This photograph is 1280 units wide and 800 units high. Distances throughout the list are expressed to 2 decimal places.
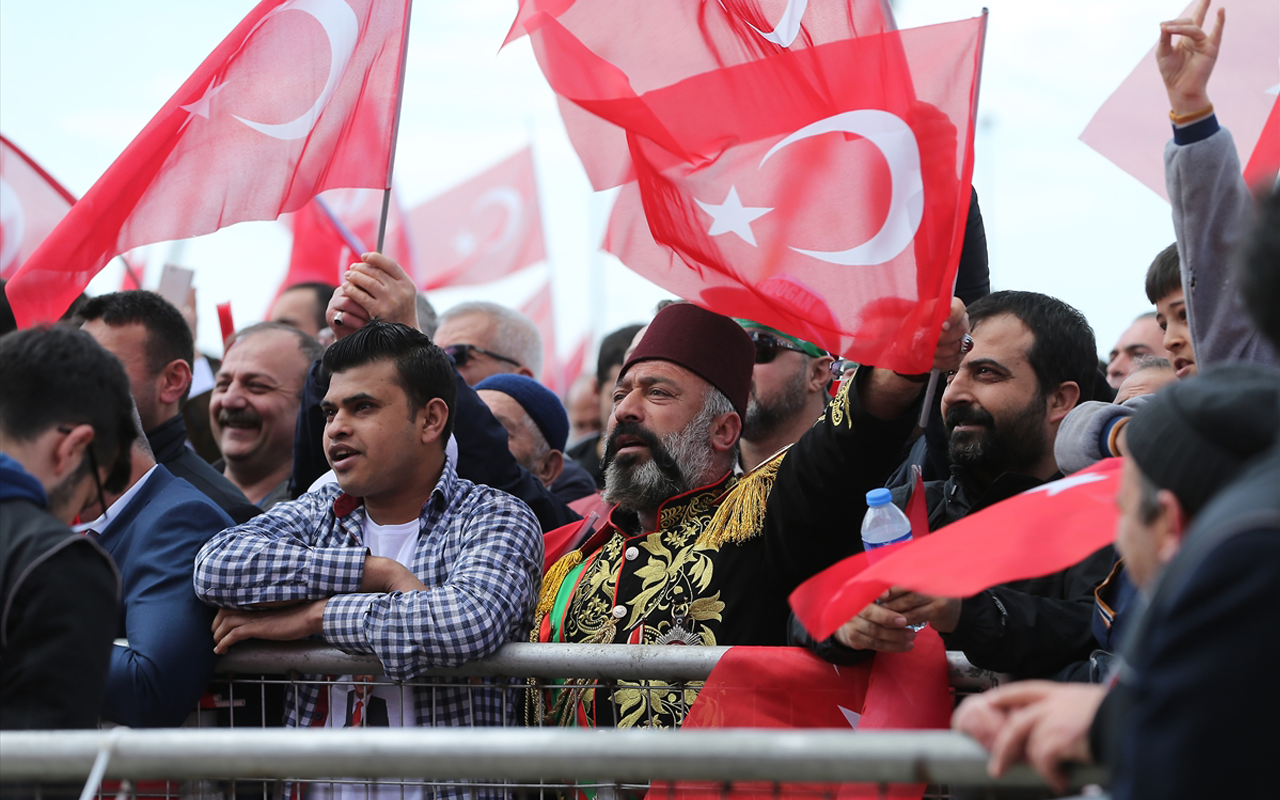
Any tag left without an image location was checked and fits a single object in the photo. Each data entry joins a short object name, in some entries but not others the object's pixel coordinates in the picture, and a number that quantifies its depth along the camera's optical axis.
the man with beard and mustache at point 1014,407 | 6.99
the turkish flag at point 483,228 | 26.98
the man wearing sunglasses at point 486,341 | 12.54
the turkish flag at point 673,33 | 7.38
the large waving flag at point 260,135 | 8.26
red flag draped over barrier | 6.28
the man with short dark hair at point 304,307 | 14.33
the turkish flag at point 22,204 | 13.41
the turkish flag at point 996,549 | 4.87
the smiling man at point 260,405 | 11.04
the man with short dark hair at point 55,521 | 4.86
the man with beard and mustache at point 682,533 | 6.87
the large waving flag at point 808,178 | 6.82
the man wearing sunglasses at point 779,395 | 10.33
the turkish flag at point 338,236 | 18.06
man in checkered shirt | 6.69
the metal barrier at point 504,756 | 3.80
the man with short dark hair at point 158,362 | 9.12
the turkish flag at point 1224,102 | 8.09
